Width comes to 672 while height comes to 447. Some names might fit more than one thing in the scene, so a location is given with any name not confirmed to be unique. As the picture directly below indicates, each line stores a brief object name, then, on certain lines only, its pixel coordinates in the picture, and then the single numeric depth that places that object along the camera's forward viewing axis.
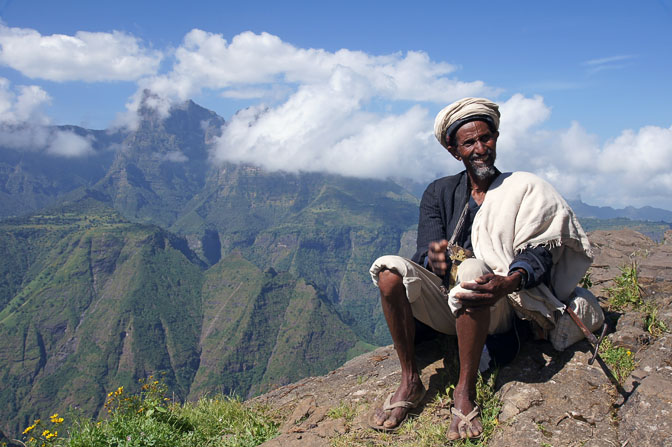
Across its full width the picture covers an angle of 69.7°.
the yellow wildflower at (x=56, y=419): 4.45
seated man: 3.79
